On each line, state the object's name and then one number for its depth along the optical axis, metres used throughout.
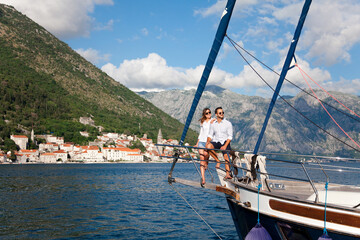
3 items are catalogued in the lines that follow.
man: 8.92
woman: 9.30
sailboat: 5.66
